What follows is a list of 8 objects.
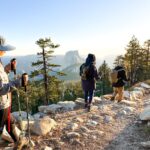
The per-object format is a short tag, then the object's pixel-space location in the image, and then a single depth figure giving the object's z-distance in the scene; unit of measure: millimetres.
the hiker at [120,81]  8000
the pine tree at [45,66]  20327
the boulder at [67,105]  7238
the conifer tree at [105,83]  36456
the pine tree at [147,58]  31569
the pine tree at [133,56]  30126
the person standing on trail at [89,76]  6611
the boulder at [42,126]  4961
